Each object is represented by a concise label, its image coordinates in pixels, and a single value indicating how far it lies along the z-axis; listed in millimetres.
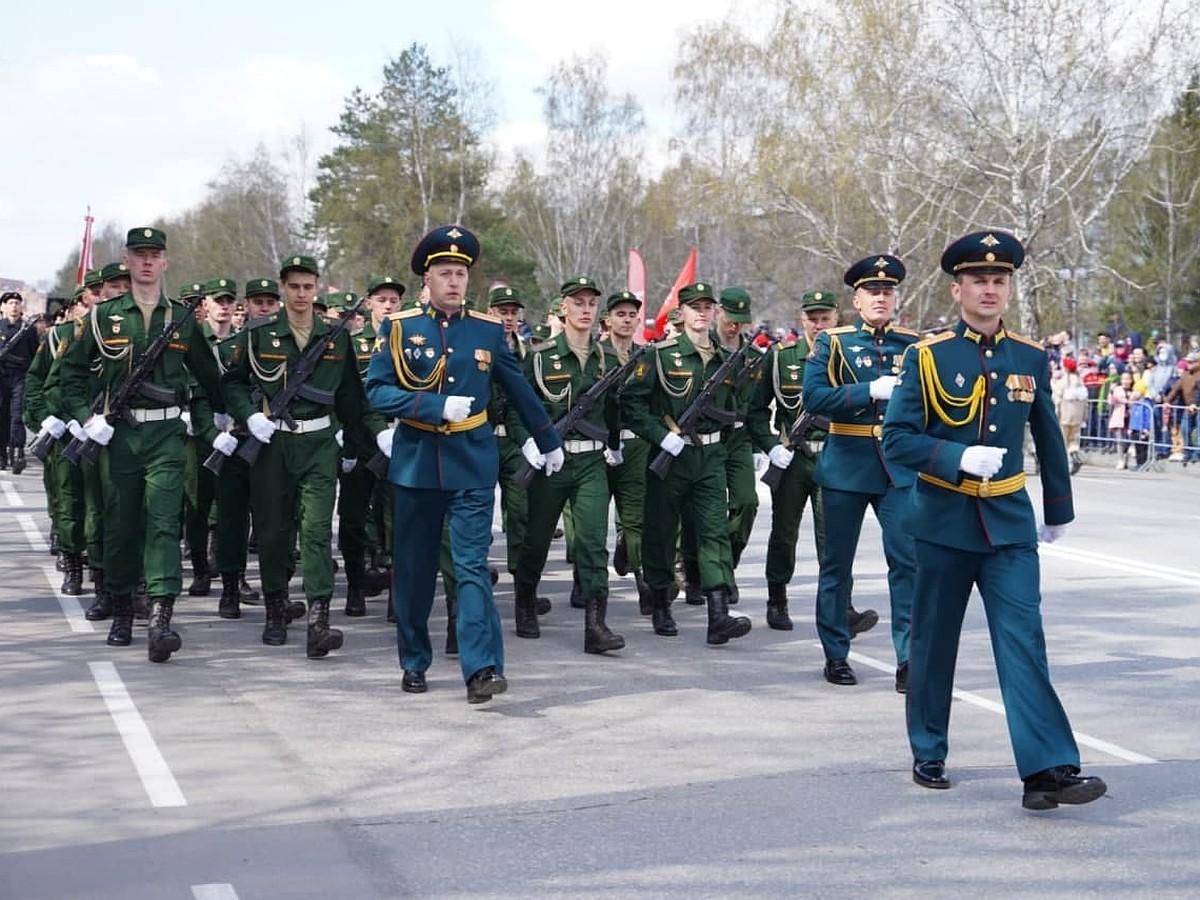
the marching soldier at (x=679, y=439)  10164
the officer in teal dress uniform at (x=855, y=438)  8594
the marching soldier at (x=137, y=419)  9375
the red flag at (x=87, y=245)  19219
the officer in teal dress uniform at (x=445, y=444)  8078
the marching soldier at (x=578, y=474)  9641
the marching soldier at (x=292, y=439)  9438
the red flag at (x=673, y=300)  17656
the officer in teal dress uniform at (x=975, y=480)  6371
